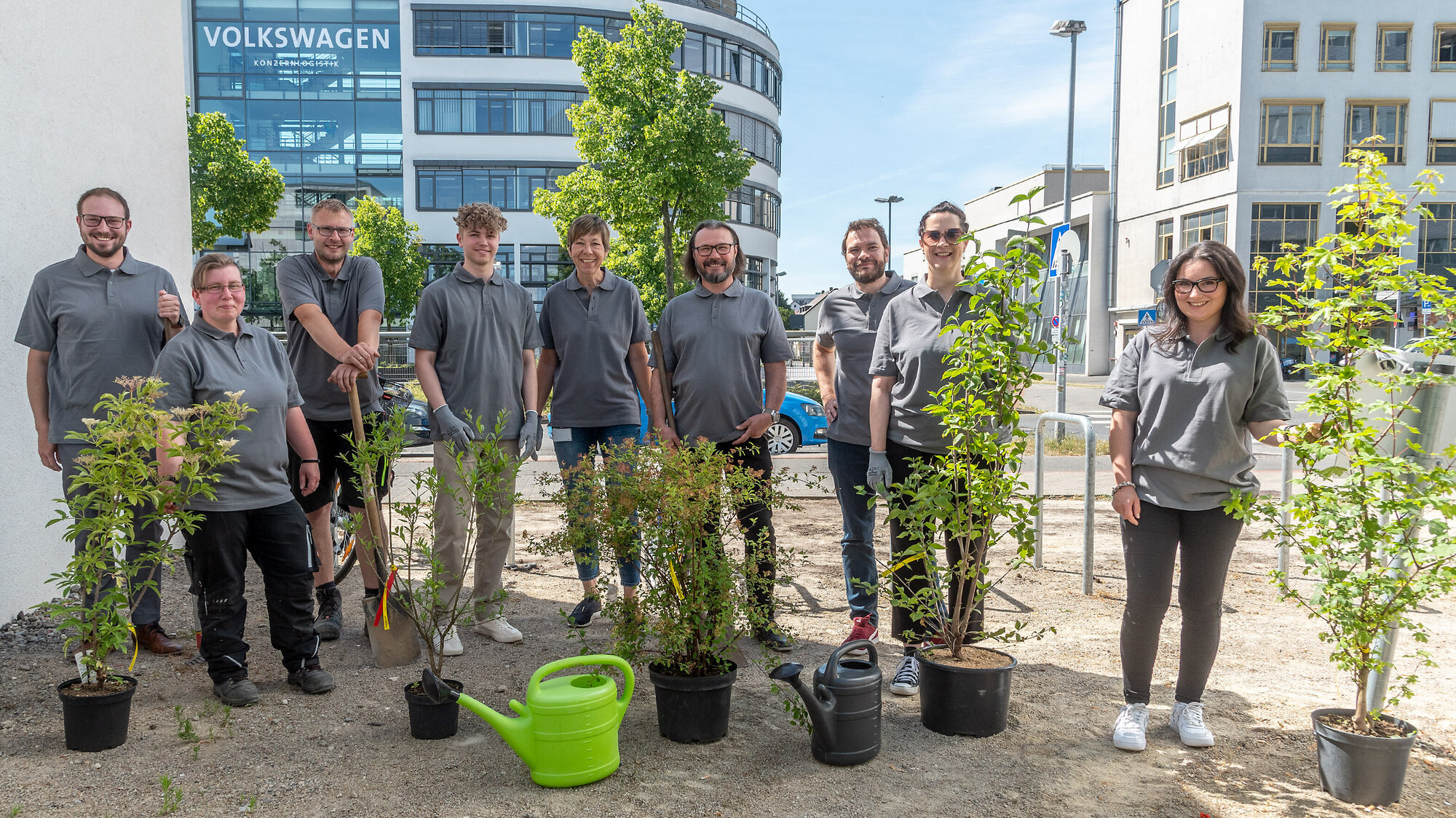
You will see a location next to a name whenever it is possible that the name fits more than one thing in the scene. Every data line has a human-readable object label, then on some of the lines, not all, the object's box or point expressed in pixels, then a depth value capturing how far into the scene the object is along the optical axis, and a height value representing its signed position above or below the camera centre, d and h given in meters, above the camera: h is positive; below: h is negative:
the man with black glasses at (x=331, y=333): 4.62 +0.11
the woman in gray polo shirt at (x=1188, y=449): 3.39 -0.29
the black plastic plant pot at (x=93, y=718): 3.41 -1.34
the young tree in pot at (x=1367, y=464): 2.94 -0.29
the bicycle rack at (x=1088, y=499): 5.88 -0.82
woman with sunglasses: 4.00 -0.05
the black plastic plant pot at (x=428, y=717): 3.62 -1.38
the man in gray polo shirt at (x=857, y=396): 4.47 -0.15
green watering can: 3.14 -1.24
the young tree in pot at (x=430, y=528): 3.63 -0.70
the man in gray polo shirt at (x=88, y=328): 4.29 +0.11
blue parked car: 13.20 -0.87
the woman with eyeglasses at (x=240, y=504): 3.85 -0.62
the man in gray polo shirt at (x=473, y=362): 4.64 -0.02
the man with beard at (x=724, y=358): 4.68 +0.02
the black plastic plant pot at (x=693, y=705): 3.50 -1.29
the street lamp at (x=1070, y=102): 13.02 +6.36
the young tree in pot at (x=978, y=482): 3.58 -0.45
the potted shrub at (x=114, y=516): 3.41 -0.61
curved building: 40.31 +11.67
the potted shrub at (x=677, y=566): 3.44 -0.76
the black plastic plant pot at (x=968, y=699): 3.61 -1.28
